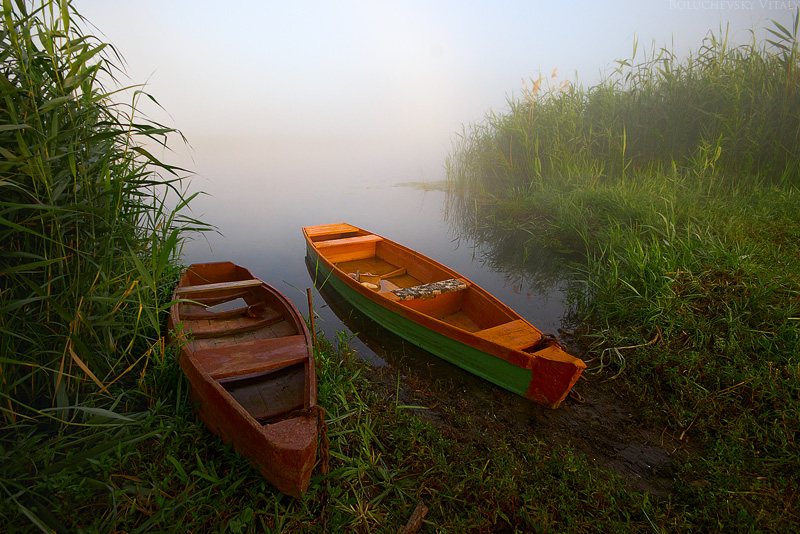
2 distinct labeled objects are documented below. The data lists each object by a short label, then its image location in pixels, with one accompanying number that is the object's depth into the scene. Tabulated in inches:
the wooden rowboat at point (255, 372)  93.3
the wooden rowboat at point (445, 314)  141.1
